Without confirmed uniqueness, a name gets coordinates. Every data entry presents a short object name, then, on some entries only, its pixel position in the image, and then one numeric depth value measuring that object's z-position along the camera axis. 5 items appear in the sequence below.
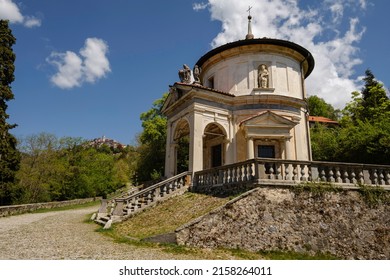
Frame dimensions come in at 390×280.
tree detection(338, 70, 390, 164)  15.12
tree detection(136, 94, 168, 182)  31.56
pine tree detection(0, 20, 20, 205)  19.42
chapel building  15.33
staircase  11.95
